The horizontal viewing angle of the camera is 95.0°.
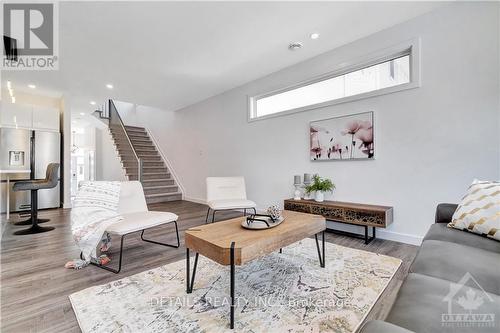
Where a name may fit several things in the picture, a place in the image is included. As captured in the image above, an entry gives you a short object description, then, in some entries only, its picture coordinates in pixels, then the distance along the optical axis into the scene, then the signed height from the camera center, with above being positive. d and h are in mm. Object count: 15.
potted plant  3402 -317
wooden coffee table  1429 -515
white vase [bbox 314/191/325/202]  3416 -445
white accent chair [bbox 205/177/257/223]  3748 -441
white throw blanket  2234 -475
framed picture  3154 +418
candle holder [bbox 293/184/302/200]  3711 -418
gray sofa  740 -518
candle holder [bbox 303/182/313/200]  3678 -469
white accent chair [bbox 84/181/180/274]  2201 -556
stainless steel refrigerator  4660 +250
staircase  6199 +135
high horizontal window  3014 +1242
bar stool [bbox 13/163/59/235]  3398 -294
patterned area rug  1429 -977
